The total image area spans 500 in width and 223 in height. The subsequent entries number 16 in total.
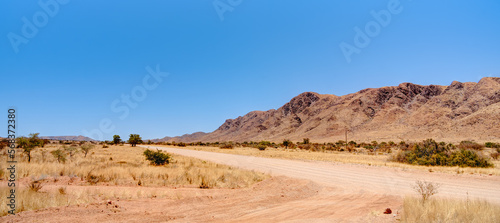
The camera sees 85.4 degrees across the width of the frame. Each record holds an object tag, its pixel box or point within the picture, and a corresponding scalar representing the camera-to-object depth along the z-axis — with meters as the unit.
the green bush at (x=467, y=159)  20.12
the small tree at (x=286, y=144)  66.47
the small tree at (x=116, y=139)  93.88
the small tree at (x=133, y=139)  82.06
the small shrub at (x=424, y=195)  7.51
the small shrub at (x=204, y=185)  12.30
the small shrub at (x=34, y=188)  9.44
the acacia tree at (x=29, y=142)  21.31
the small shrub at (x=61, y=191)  9.58
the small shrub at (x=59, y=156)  20.16
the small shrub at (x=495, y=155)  27.38
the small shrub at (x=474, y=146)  34.84
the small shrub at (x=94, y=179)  12.75
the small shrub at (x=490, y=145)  44.30
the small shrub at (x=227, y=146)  67.79
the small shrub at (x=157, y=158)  21.92
